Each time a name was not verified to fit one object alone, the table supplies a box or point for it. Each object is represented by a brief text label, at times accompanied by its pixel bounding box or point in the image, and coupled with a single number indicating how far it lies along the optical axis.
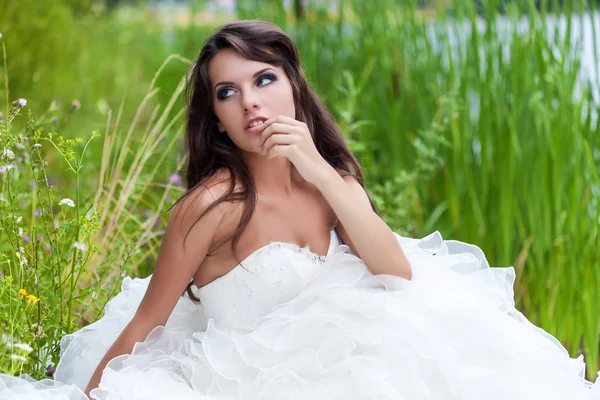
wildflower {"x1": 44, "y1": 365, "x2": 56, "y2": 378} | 2.61
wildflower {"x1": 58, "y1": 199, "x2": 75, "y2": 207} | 2.45
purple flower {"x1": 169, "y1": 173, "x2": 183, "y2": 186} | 3.27
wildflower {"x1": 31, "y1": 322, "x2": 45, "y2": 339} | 2.49
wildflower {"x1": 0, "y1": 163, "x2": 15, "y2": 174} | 2.44
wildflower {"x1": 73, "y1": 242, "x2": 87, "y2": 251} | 2.45
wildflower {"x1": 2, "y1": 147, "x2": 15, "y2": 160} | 2.46
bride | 2.35
